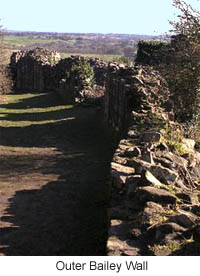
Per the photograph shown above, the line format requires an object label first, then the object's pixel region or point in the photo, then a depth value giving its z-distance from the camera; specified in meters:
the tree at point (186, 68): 14.17
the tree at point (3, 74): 32.06
